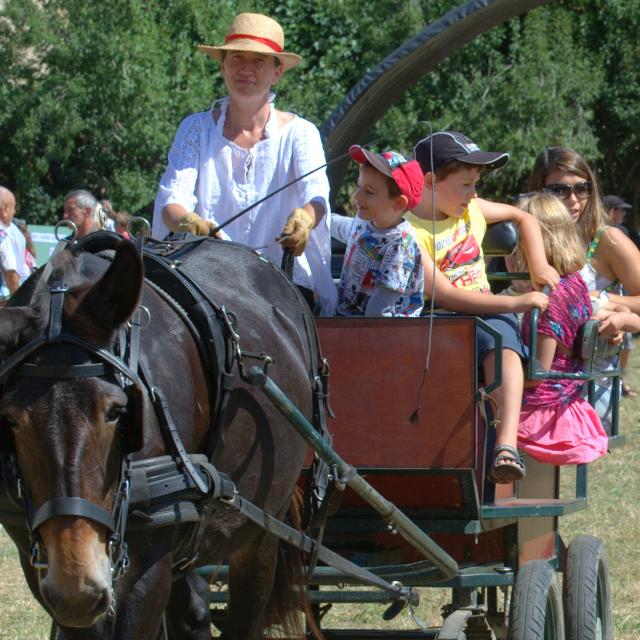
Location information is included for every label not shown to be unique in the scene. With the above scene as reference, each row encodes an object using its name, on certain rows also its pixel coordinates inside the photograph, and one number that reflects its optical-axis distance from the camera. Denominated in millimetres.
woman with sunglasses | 10521
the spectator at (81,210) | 17509
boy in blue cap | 8282
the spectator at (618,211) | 24244
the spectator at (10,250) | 19083
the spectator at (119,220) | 17263
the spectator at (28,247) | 20187
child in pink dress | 9044
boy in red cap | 7912
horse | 4965
